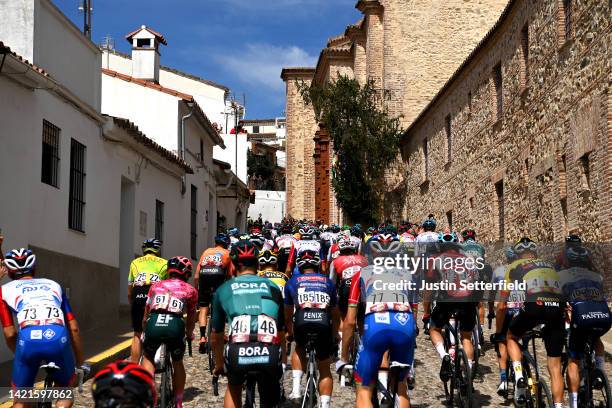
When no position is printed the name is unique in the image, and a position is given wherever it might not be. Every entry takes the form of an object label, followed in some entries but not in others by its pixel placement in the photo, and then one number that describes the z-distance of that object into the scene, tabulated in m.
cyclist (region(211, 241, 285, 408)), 6.44
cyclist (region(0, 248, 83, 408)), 6.97
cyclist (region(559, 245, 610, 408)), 8.62
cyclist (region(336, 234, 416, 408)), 7.45
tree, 37.62
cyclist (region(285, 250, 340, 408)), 8.55
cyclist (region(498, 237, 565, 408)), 8.70
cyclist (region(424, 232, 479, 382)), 9.96
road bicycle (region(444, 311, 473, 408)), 9.20
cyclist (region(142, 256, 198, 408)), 8.51
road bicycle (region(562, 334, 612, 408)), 8.23
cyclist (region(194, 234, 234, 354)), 13.58
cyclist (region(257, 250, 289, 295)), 10.01
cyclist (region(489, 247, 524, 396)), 9.59
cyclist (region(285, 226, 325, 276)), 16.00
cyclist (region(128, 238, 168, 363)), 10.88
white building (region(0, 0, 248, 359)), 12.93
